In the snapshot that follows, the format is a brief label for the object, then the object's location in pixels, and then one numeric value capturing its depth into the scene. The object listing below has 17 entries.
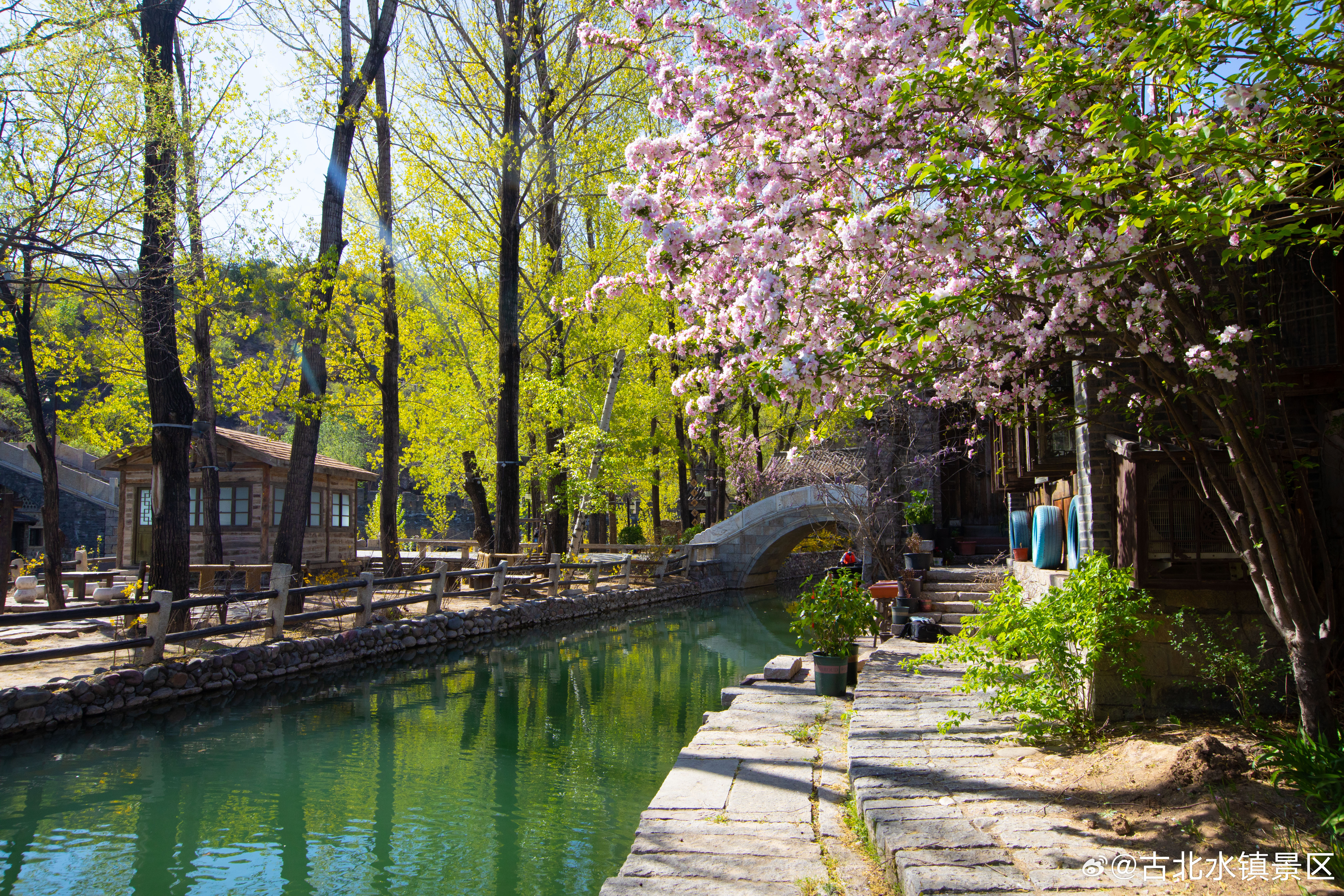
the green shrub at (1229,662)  5.02
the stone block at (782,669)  8.57
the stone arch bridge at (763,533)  22.98
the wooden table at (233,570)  11.97
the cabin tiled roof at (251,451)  18.06
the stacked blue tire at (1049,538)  8.56
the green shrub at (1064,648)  5.14
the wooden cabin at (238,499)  18.20
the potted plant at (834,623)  7.72
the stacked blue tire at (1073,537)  7.59
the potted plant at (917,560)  14.37
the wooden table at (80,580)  13.83
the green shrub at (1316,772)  3.52
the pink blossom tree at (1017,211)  3.39
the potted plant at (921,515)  17.70
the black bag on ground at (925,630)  10.45
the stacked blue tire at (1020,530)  10.66
